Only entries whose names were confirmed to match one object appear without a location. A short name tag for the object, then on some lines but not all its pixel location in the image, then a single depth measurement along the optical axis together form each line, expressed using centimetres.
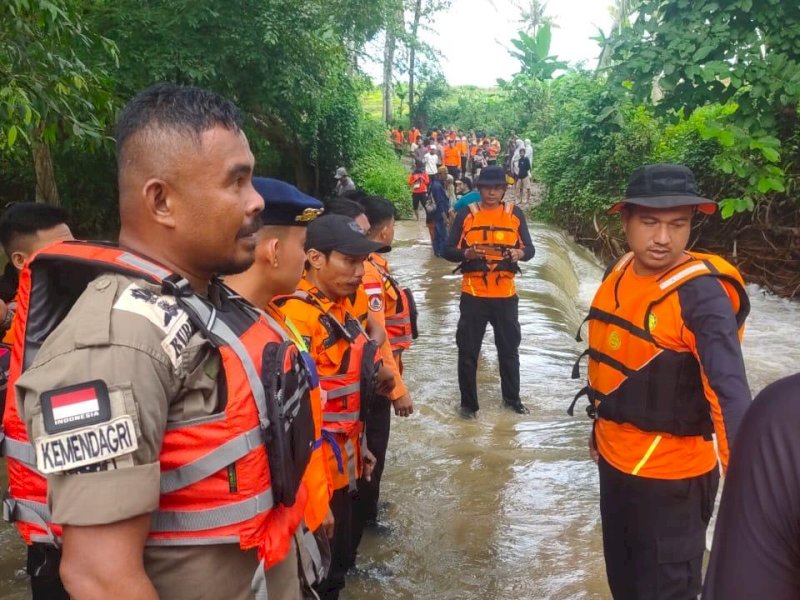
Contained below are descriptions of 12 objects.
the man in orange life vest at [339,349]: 295
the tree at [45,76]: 416
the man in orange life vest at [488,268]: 596
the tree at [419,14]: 2887
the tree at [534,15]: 4150
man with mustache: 121
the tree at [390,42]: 1570
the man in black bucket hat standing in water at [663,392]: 255
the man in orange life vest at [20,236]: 319
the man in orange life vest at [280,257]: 218
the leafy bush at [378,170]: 1916
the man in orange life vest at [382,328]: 386
